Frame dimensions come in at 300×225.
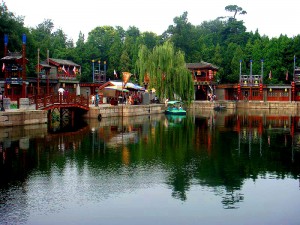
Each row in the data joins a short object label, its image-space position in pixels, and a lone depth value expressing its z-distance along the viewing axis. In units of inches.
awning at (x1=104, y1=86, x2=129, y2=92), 1656.0
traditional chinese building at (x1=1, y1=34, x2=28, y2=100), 1713.8
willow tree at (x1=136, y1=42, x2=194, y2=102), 1781.5
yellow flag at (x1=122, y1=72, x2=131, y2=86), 1561.3
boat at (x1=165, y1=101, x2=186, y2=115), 1753.2
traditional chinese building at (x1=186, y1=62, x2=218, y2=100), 2475.4
